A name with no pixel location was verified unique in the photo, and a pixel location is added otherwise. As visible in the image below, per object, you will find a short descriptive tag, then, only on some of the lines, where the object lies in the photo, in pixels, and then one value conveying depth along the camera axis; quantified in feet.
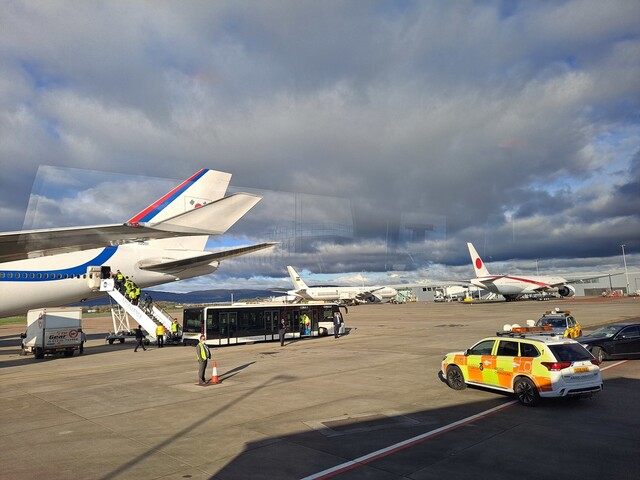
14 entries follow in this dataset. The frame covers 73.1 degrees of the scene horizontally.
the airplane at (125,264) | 93.15
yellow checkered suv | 35.32
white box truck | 83.46
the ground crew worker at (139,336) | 93.40
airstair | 98.94
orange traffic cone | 51.29
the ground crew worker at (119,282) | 103.71
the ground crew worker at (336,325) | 108.47
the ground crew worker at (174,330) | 104.27
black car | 58.34
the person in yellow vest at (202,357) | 50.11
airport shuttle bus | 94.68
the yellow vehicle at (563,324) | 70.39
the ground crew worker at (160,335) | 97.91
